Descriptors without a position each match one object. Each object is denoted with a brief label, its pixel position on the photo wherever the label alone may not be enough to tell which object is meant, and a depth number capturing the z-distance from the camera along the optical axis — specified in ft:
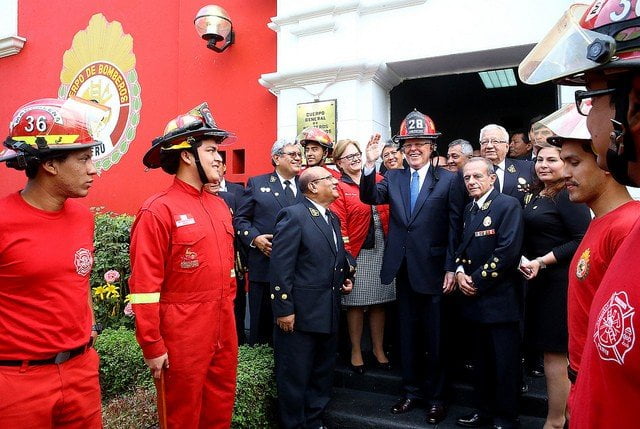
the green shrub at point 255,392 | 11.81
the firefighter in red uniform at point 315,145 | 15.21
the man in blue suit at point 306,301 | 11.84
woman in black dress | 10.37
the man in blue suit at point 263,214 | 14.96
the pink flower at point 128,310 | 17.19
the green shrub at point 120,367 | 13.98
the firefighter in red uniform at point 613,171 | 3.14
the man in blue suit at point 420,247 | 12.47
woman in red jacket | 14.46
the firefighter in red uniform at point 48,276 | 6.91
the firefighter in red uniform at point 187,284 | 8.76
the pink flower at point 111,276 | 17.34
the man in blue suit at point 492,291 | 11.06
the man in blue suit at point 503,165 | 13.78
